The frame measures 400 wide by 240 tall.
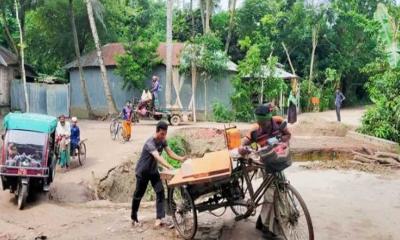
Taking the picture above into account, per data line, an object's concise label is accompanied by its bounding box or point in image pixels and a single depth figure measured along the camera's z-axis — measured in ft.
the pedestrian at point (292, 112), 84.40
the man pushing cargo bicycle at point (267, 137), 22.81
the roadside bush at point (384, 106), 60.70
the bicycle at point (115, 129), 64.49
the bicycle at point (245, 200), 21.61
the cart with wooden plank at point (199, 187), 22.56
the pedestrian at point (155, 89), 82.53
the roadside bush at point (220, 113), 91.55
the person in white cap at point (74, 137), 50.14
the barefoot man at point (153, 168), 26.27
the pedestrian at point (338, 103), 85.30
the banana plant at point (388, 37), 51.24
